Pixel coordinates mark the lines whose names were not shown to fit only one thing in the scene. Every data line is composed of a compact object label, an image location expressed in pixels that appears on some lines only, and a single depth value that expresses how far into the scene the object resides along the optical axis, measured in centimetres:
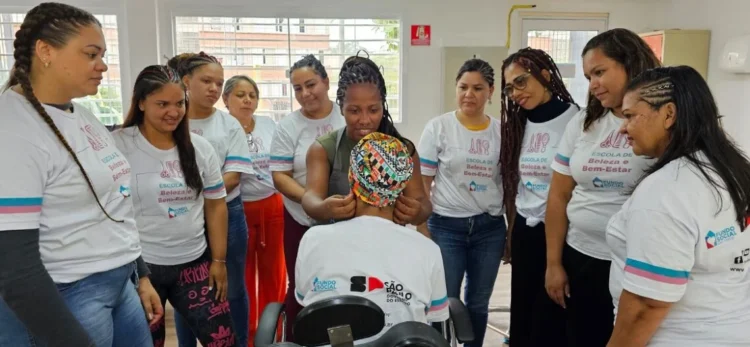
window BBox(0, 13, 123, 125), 382
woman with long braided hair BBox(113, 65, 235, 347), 170
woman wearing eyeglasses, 199
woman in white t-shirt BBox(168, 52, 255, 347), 225
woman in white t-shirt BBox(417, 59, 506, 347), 216
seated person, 121
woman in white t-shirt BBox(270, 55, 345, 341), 217
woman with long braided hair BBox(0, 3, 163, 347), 104
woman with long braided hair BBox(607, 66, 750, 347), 107
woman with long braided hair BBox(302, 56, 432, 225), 163
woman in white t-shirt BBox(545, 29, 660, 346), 160
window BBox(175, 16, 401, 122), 403
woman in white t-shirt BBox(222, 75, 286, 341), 260
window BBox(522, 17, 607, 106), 434
